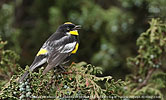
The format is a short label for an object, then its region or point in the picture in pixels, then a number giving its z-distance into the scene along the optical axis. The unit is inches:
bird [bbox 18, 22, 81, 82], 271.0
